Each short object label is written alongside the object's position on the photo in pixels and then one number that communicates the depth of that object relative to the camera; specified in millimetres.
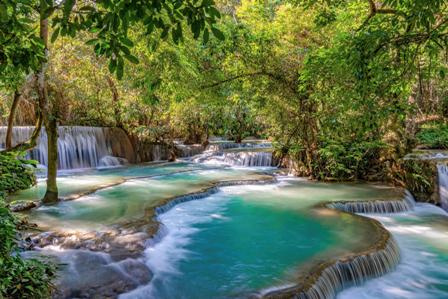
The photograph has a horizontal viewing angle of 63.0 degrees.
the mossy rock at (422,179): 10492
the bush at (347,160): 12883
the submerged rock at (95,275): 4566
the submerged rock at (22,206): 8031
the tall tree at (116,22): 2086
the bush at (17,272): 3107
